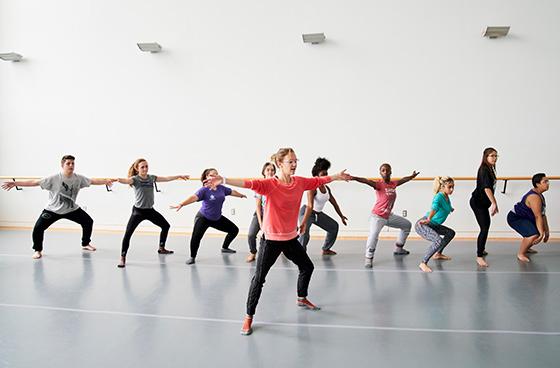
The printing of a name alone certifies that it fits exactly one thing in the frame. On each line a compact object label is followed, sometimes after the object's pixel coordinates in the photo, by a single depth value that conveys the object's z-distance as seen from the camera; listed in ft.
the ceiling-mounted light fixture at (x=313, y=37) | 21.63
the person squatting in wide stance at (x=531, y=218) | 16.72
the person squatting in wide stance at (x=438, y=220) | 16.03
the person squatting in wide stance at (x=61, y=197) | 18.84
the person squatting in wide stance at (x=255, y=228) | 16.79
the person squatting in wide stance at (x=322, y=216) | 16.24
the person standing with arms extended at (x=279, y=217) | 10.38
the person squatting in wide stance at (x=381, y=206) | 16.74
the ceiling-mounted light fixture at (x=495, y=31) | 20.20
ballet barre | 20.49
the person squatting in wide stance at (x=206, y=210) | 17.44
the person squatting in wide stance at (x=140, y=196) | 17.10
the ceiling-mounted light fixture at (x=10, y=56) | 24.83
